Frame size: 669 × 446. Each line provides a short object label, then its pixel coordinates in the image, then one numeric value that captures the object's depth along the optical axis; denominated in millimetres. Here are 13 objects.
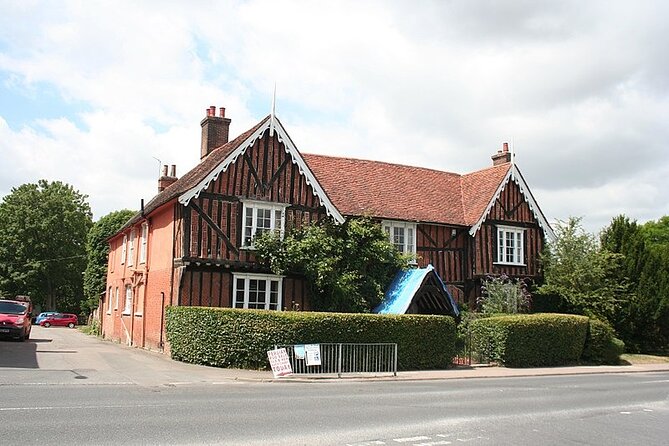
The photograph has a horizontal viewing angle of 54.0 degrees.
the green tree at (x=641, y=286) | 30172
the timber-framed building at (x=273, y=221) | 23344
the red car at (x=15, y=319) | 25906
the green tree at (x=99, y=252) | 55812
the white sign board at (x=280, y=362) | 18625
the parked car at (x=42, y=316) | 57484
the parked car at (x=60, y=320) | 57219
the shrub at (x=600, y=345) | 26641
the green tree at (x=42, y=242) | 64500
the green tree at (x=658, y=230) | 58469
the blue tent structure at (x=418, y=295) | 24464
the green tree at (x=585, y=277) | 29484
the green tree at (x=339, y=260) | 23672
